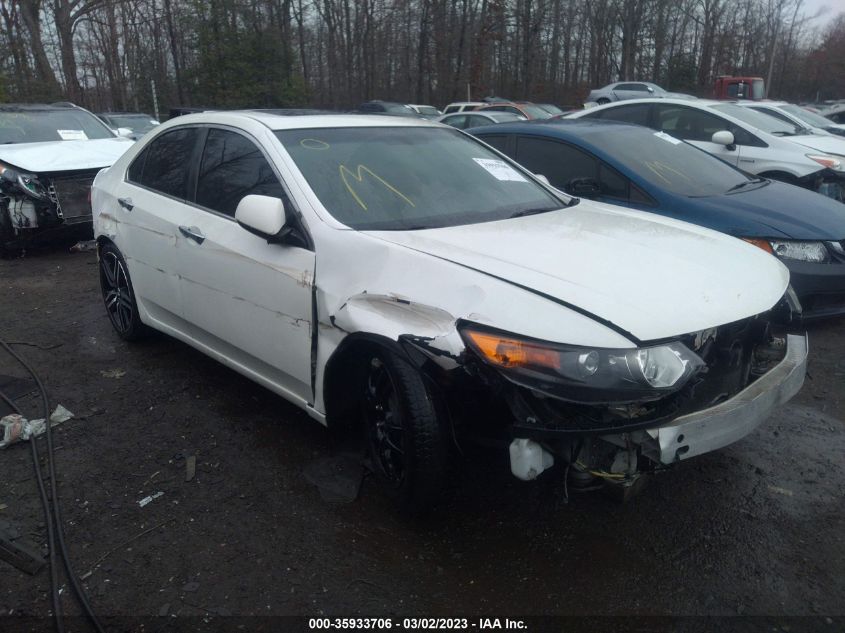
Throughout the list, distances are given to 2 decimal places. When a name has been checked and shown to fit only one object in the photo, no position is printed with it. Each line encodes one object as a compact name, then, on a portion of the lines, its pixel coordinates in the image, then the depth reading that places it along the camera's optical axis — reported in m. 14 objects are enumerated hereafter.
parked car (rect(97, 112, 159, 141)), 17.42
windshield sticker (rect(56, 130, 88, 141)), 8.62
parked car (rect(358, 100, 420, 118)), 24.23
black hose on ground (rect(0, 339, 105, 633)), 2.45
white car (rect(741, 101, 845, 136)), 10.77
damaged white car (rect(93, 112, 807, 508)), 2.38
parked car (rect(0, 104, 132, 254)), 7.46
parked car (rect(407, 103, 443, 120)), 24.30
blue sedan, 4.77
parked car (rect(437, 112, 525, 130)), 15.16
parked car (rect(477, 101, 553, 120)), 18.64
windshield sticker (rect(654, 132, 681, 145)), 6.06
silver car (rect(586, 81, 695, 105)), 26.00
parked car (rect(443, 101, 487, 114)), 21.56
